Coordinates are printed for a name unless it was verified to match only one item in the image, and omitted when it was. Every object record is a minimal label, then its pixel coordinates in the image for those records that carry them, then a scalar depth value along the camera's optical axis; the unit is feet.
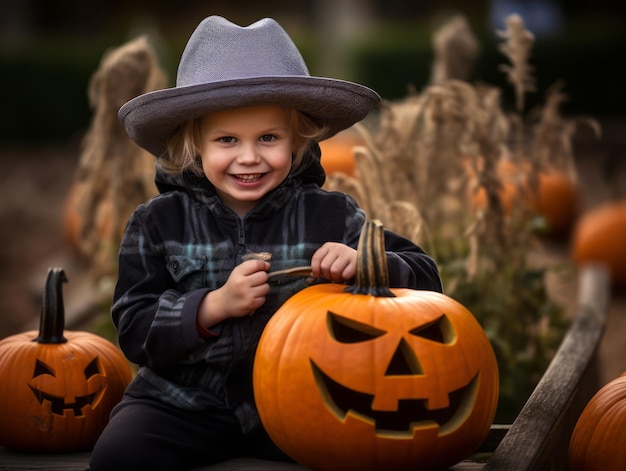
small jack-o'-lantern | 9.95
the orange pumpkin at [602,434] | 9.54
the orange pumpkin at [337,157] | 21.81
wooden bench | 8.63
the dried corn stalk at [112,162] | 15.99
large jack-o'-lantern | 8.04
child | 8.83
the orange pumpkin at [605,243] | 24.08
